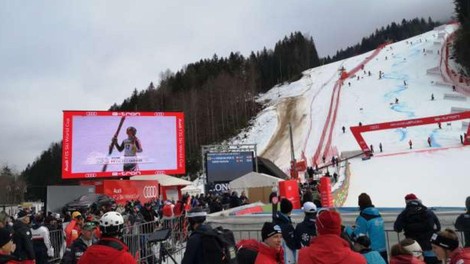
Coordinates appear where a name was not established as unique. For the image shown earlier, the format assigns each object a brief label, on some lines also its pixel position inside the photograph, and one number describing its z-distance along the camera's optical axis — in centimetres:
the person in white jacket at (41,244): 896
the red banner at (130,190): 2539
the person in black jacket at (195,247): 376
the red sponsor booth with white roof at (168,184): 3058
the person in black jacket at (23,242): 729
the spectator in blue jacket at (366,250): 407
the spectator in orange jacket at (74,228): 854
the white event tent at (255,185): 2564
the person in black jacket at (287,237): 536
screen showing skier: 2692
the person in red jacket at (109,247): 334
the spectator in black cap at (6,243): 455
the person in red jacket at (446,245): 408
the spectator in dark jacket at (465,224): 619
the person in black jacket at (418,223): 630
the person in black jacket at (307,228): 536
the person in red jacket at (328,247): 315
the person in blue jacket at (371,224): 615
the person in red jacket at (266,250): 422
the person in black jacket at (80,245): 533
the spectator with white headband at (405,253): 398
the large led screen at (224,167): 3147
